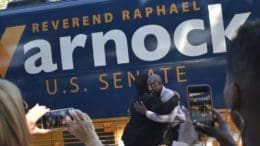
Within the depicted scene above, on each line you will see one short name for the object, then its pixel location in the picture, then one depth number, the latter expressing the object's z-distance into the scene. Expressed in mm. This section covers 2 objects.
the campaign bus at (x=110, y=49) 8517
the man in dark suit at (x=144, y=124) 8694
